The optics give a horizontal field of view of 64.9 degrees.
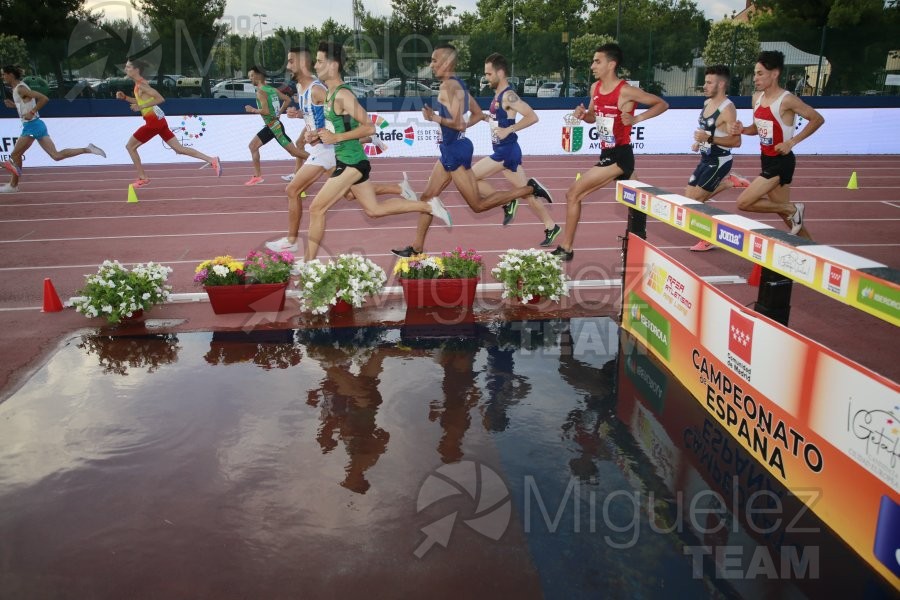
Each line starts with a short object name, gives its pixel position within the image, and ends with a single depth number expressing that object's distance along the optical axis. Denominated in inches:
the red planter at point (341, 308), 272.8
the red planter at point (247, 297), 266.1
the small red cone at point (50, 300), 280.5
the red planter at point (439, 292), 266.1
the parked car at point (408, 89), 1007.6
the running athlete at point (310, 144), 320.2
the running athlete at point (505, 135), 327.3
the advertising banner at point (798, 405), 117.9
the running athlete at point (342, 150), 281.6
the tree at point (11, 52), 1000.2
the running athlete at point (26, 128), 560.1
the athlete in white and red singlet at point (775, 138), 298.8
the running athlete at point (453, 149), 295.4
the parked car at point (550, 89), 1241.5
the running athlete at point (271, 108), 531.5
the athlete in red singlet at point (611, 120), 309.0
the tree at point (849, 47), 1016.9
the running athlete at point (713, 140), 351.3
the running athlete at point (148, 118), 531.8
